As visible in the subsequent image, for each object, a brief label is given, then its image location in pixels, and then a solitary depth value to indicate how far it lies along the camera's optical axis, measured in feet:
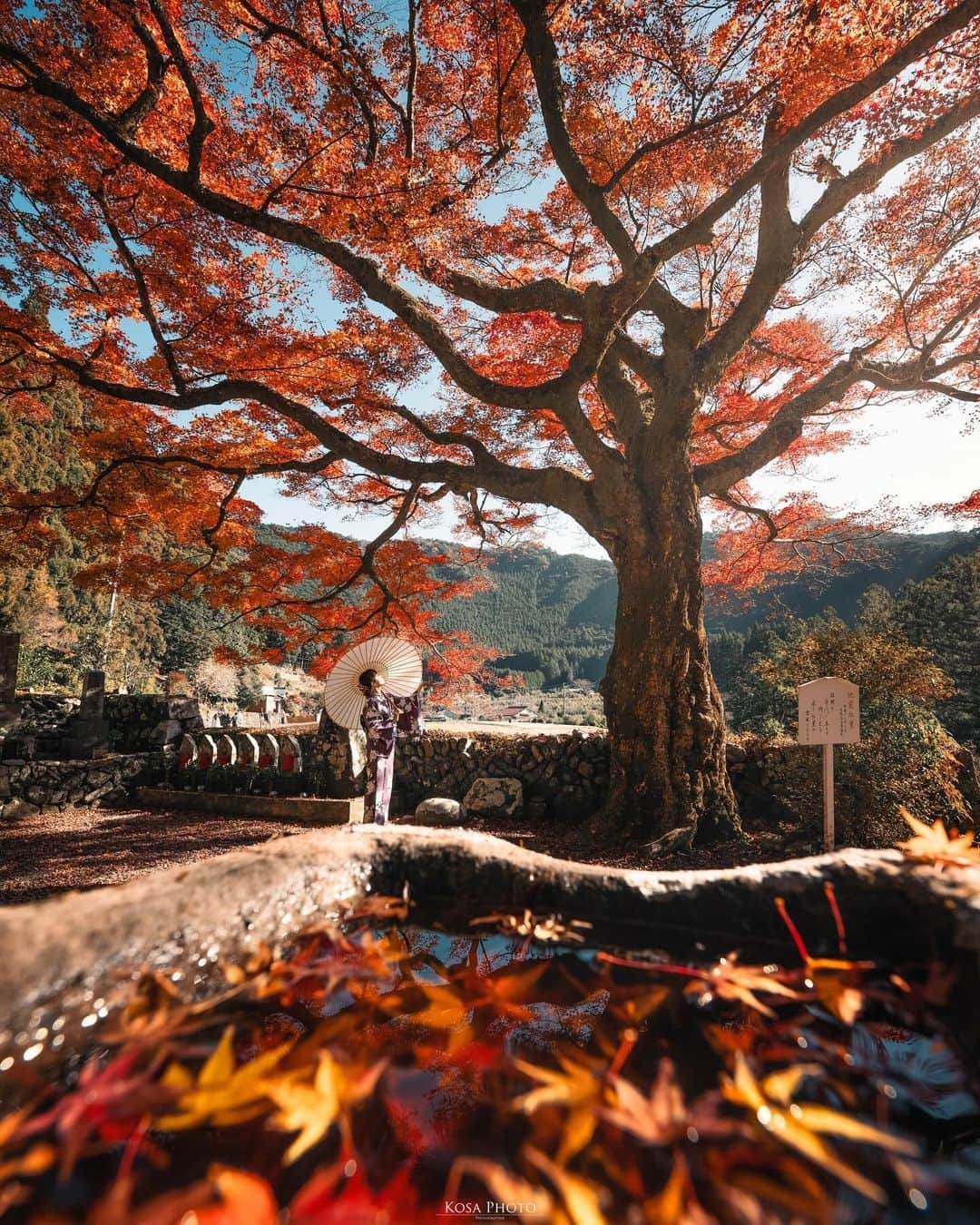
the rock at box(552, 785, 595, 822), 23.31
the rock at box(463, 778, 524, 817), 23.98
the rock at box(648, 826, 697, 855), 16.28
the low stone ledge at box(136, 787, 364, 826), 23.61
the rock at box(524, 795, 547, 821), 23.94
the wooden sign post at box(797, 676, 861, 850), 14.82
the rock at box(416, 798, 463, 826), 21.38
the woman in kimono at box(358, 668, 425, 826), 18.76
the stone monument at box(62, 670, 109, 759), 32.63
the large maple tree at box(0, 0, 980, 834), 15.96
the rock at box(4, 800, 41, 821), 24.76
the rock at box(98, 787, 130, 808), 28.66
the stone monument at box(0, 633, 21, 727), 31.04
